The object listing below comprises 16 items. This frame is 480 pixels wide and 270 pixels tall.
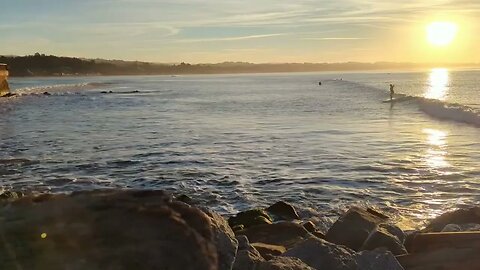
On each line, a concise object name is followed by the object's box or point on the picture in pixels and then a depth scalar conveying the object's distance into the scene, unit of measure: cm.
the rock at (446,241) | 555
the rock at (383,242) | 640
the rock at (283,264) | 487
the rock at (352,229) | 727
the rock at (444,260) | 520
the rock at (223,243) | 423
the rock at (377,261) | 511
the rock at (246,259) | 495
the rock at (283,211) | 1005
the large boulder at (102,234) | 384
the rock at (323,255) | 517
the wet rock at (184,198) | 1014
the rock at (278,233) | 729
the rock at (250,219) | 875
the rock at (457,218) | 855
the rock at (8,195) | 892
